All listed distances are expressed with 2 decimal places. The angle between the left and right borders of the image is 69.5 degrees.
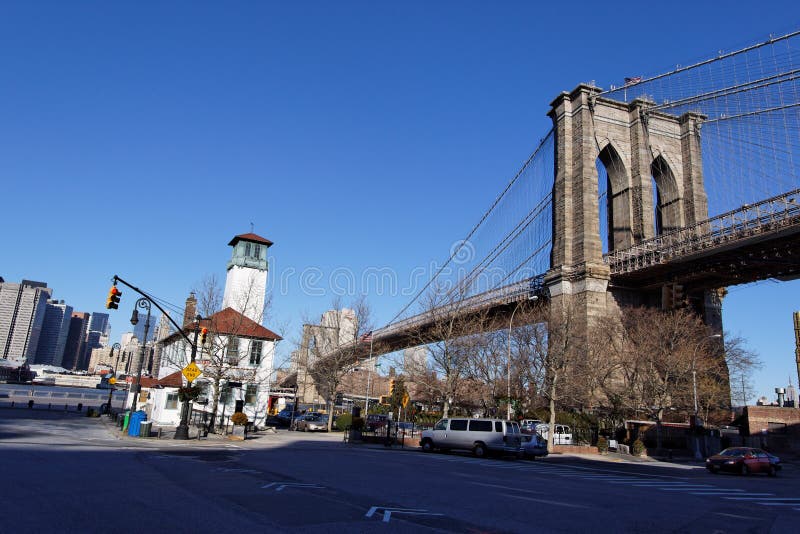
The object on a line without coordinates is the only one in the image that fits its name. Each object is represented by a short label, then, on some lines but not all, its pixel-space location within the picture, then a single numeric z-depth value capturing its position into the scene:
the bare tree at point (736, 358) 49.53
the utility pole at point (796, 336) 53.31
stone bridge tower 49.16
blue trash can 28.84
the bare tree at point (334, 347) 49.94
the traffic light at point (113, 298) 22.12
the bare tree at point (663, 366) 42.81
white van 27.86
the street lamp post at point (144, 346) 32.88
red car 27.12
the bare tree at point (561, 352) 38.63
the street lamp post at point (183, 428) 28.90
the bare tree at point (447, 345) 43.59
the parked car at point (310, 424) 48.31
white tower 52.07
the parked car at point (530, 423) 39.53
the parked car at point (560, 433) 39.19
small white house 40.88
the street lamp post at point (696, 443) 38.29
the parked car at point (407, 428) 45.45
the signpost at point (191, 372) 27.78
